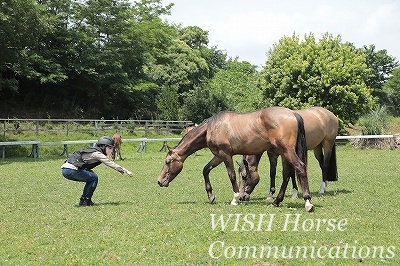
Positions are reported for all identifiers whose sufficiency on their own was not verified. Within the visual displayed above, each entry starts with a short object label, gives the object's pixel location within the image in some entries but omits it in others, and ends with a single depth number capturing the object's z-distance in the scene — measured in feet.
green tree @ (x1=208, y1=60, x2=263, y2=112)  166.64
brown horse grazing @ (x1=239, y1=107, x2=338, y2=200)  38.11
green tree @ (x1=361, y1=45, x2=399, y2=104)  209.67
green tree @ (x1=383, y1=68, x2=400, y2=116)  203.11
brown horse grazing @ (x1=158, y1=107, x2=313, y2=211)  32.55
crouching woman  34.94
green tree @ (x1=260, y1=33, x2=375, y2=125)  133.18
